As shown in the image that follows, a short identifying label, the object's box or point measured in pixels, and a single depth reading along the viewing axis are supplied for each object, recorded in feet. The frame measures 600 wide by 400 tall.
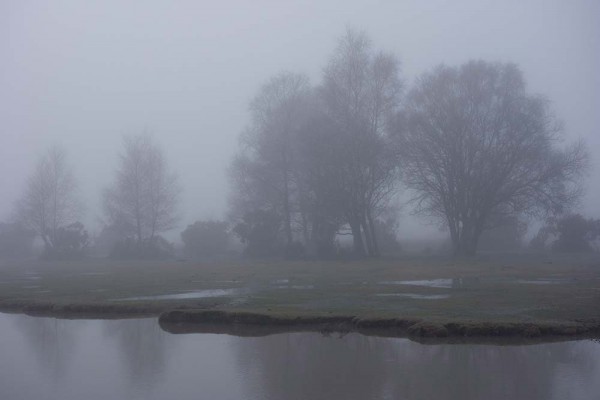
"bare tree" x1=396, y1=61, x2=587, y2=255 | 145.69
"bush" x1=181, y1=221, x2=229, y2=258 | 230.48
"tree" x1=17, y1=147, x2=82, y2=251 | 235.20
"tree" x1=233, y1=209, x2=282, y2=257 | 182.39
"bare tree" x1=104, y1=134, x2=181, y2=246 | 220.84
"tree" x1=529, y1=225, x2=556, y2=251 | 192.11
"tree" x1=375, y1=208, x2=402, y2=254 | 199.11
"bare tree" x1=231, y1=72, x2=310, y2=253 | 174.29
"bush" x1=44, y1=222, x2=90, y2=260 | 229.25
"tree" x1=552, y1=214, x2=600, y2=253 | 177.88
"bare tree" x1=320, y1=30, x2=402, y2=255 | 153.17
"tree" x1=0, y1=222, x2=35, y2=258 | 267.18
